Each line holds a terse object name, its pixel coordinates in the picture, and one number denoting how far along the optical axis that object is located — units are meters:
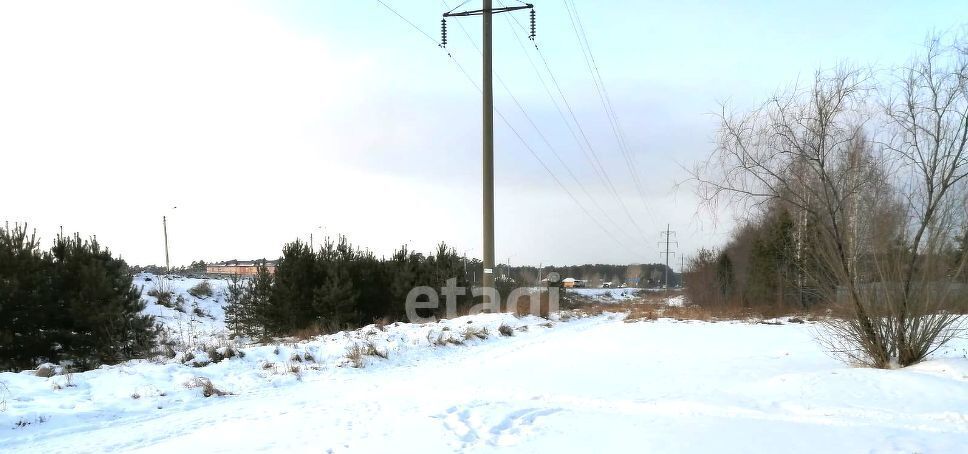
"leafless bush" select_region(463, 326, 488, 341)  16.05
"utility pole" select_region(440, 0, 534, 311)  20.33
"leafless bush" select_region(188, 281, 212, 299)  36.69
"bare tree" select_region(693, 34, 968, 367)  8.88
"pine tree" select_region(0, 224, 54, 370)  14.85
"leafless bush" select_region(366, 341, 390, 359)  11.99
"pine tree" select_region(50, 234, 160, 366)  15.83
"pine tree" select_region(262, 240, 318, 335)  24.42
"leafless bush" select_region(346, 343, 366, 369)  11.04
